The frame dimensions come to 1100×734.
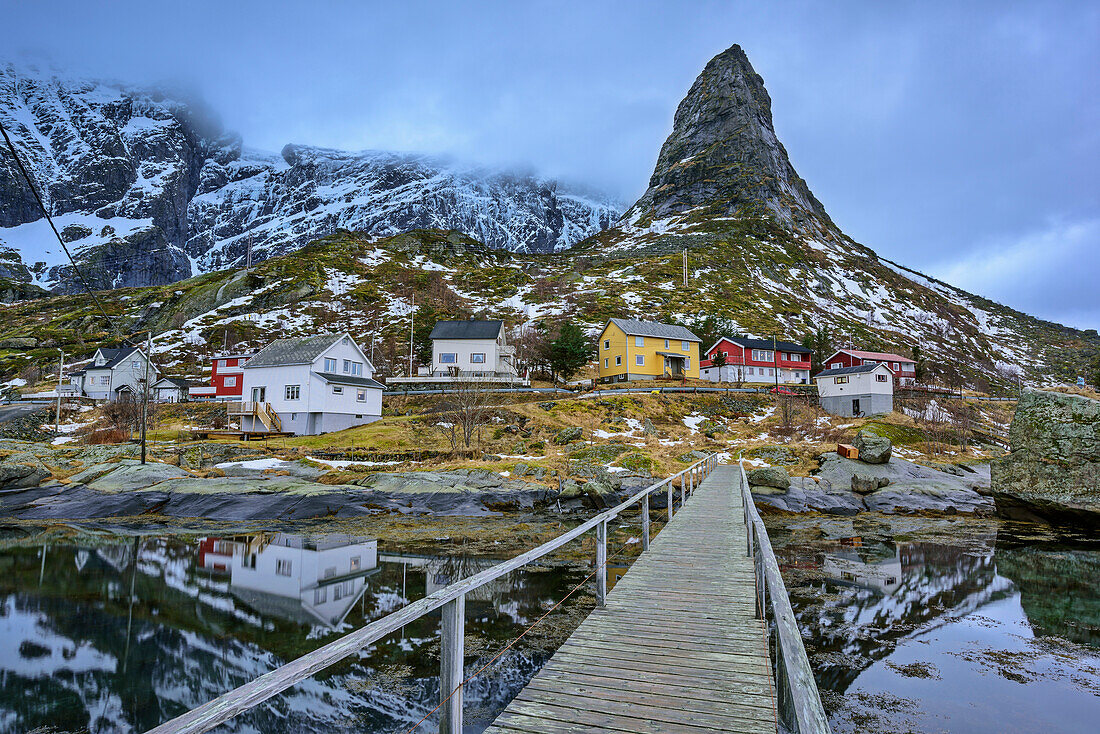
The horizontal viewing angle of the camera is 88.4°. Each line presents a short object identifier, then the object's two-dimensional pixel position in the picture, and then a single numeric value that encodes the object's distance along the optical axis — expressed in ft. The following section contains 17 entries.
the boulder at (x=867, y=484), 106.93
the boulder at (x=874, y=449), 111.45
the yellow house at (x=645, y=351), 220.84
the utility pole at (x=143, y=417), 114.48
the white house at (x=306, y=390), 157.28
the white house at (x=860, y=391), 185.44
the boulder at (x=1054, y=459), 82.38
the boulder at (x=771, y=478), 104.68
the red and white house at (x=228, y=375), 217.97
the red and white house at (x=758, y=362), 243.19
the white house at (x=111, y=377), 244.63
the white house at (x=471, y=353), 218.59
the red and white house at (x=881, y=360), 218.59
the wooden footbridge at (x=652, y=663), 10.79
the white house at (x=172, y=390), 235.61
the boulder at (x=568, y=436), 137.39
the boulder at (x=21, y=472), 106.93
